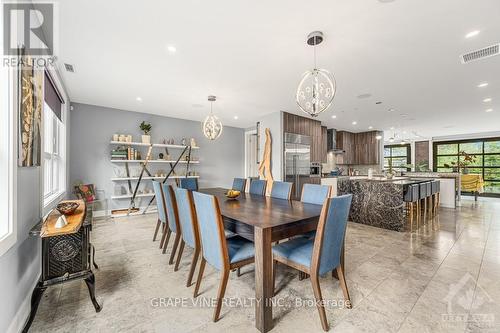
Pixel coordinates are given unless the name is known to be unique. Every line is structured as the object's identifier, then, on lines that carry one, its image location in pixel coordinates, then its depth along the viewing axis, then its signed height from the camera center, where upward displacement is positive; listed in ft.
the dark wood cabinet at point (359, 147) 27.12 +2.45
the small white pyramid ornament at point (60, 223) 5.34 -1.50
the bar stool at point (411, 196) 13.11 -1.87
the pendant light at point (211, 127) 13.25 +2.41
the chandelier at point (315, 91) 7.28 +2.64
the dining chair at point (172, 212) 8.02 -1.84
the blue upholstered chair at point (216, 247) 5.34 -2.23
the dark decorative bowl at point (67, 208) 6.25 -1.31
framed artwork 5.33 +1.40
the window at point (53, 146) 10.22 +1.02
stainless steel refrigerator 18.15 +0.54
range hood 25.22 +3.10
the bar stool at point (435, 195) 17.08 -2.40
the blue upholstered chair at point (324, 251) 5.03 -2.29
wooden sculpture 18.17 +0.40
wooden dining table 4.93 -1.62
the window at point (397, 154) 33.76 +1.95
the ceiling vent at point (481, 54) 8.20 +4.56
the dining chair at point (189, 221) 6.58 -1.80
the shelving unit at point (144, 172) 16.60 -0.58
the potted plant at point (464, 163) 27.66 +0.47
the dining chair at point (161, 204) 9.27 -1.77
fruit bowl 8.98 -1.22
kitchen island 12.52 -2.30
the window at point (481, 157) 26.96 +1.22
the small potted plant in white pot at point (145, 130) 17.34 +2.92
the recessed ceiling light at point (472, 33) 7.23 +4.62
